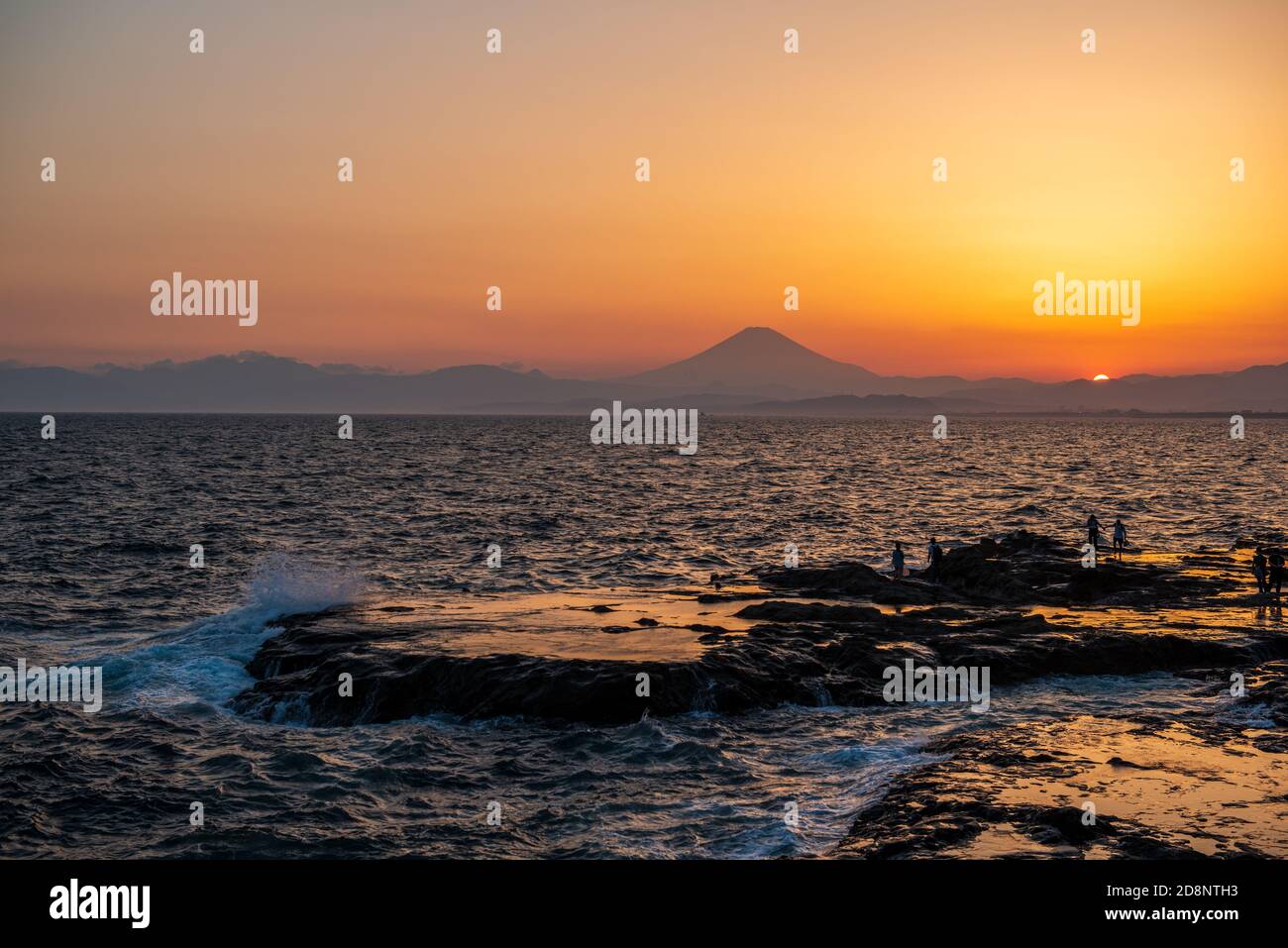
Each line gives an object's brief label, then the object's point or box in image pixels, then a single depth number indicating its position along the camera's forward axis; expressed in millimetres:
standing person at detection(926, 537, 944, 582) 39594
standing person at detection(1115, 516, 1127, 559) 44250
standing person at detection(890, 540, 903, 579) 38125
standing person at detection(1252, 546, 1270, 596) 34625
